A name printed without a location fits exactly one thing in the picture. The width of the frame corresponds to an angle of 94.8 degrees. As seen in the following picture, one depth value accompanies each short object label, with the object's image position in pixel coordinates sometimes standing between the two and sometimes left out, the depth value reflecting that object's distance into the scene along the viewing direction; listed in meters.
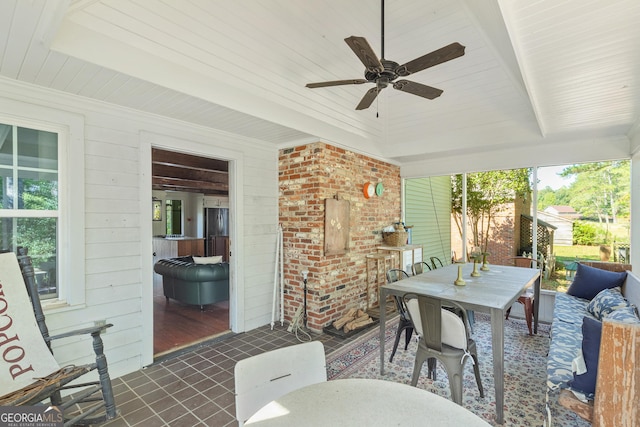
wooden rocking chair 1.85
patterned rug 2.24
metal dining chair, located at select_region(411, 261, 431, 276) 3.76
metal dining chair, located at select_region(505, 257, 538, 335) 3.65
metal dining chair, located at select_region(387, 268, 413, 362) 2.89
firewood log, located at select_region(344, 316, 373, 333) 3.69
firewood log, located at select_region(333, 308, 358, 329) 3.78
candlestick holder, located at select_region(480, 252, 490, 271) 3.68
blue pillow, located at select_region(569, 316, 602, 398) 1.62
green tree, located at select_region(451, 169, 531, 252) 4.56
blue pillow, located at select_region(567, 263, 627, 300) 3.33
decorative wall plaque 3.81
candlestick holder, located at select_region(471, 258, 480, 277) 3.33
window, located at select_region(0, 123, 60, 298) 2.23
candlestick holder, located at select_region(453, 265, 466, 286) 2.87
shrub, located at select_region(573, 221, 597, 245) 4.00
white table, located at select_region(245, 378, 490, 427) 1.07
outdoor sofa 1.49
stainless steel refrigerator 9.15
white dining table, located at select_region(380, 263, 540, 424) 2.14
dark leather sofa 4.31
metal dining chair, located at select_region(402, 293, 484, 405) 2.14
